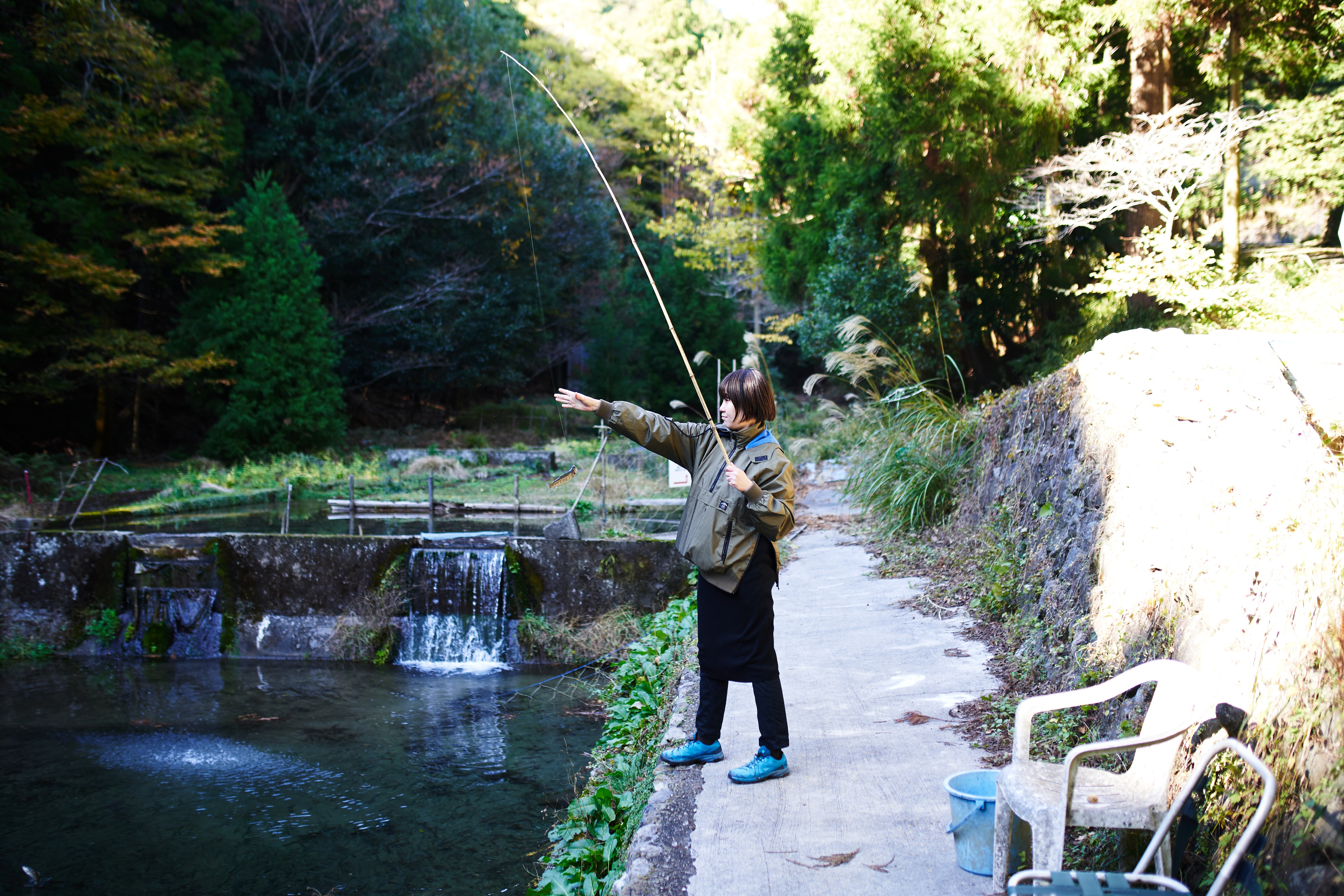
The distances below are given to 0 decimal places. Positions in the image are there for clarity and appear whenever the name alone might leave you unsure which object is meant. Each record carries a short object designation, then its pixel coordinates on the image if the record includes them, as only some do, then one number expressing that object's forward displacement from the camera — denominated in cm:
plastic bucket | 279
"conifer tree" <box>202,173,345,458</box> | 1830
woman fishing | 341
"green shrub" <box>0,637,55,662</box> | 877
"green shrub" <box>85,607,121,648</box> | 904
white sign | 651
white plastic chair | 237
